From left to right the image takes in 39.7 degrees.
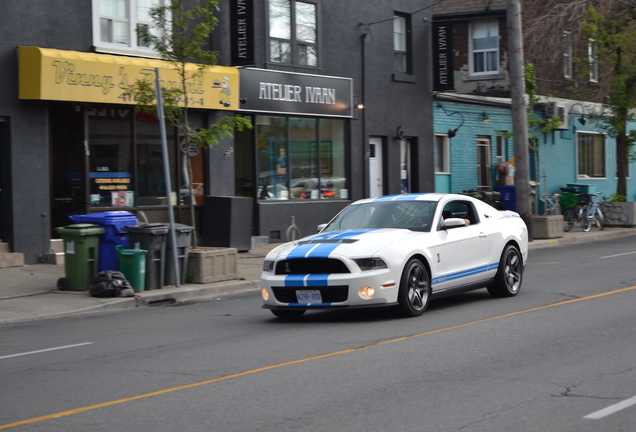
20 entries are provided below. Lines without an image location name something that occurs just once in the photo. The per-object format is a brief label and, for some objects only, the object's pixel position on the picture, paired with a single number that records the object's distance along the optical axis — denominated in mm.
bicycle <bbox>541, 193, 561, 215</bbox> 29469
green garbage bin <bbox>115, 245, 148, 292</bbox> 14500
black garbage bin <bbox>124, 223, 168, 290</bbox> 14758
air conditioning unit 30969
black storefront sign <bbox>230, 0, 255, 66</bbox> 21047
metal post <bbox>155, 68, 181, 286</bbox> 14799
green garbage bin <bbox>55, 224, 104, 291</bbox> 14570
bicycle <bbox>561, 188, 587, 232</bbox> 27808
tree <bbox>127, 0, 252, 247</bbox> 15766
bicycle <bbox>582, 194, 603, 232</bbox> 27641
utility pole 22812
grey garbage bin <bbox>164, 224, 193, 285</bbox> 15203
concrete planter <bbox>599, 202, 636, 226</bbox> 28859
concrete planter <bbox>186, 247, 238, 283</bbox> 15570
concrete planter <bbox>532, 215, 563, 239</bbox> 24641
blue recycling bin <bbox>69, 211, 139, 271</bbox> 14789
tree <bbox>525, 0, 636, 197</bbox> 27578
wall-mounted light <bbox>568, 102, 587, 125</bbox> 34044
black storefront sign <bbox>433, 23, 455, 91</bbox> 27000
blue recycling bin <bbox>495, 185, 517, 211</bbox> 28500
